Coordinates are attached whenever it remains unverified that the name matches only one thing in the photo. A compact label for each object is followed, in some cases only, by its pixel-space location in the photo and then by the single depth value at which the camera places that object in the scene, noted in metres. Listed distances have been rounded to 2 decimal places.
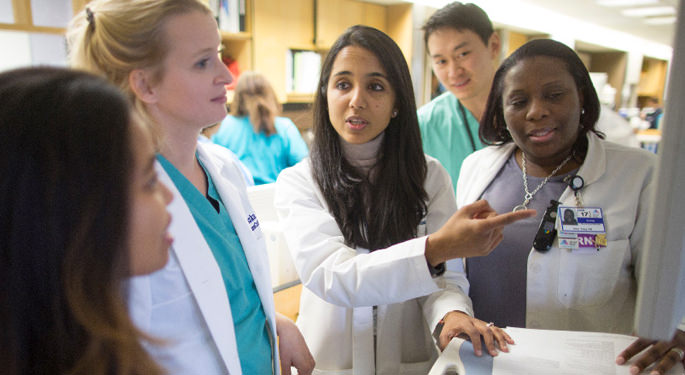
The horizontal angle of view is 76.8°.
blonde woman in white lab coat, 0.86
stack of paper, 0.91
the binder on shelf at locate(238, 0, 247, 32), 3.25
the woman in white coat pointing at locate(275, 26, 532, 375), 1.11
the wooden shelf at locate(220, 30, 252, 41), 3.19
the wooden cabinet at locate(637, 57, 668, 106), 7.39
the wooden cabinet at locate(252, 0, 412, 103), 3.45
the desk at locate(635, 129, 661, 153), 4.93
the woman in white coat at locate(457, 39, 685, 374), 1.10
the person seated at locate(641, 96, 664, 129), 5.62
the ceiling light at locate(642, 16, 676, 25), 5.68
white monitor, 0.32
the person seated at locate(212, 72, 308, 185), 3.12
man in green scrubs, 1.96
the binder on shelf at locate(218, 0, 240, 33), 3.15
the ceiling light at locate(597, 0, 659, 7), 4.50
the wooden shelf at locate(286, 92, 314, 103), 3.80
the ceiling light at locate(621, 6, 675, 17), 4.96
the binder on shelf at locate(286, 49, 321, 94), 3.72
